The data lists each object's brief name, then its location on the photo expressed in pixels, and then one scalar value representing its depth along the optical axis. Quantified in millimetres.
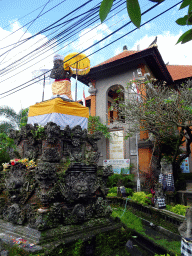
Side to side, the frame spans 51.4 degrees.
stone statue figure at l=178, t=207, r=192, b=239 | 4094
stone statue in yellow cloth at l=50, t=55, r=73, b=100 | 8234
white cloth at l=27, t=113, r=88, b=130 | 7008
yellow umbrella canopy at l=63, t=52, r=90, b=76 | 8477
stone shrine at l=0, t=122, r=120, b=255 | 5125
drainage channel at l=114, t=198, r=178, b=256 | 5371
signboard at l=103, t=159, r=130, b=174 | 13336
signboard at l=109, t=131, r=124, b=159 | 14162
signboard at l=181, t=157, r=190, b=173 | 15595
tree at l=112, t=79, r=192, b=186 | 8859
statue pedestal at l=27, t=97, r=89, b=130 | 7066
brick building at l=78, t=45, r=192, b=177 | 13281
